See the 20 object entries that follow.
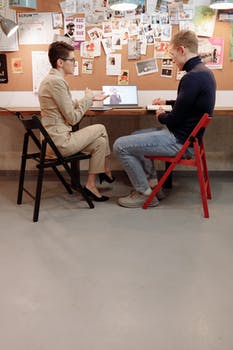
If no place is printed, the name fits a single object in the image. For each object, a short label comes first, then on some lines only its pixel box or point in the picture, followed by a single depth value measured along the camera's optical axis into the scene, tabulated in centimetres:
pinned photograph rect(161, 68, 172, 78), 355
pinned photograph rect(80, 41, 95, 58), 354
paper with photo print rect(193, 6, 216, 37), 341
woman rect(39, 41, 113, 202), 271
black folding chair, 262
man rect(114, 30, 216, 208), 261
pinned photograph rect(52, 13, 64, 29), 351
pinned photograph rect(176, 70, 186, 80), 354
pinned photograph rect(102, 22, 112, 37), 349
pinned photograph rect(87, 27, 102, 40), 351
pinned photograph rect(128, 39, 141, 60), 351
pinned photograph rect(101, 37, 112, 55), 352
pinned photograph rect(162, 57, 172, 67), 352
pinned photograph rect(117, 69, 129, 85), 357
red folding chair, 261
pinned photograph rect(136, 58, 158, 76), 354
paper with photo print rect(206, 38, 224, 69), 346
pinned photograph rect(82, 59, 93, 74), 357
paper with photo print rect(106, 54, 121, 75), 355
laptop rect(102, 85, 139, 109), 343
